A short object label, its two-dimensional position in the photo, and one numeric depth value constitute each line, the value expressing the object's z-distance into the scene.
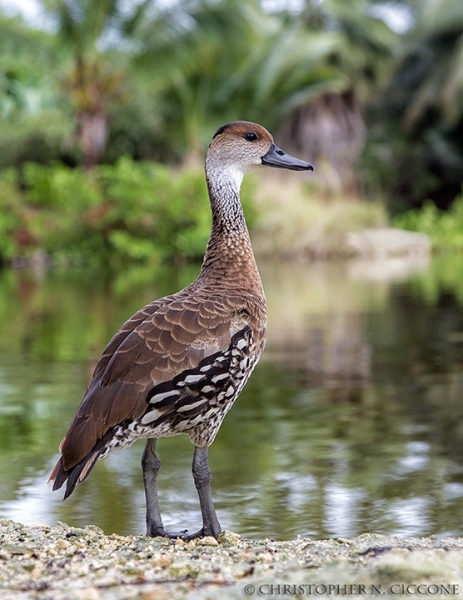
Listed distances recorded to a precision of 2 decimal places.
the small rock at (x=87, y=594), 6.30
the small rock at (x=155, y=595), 6.25
